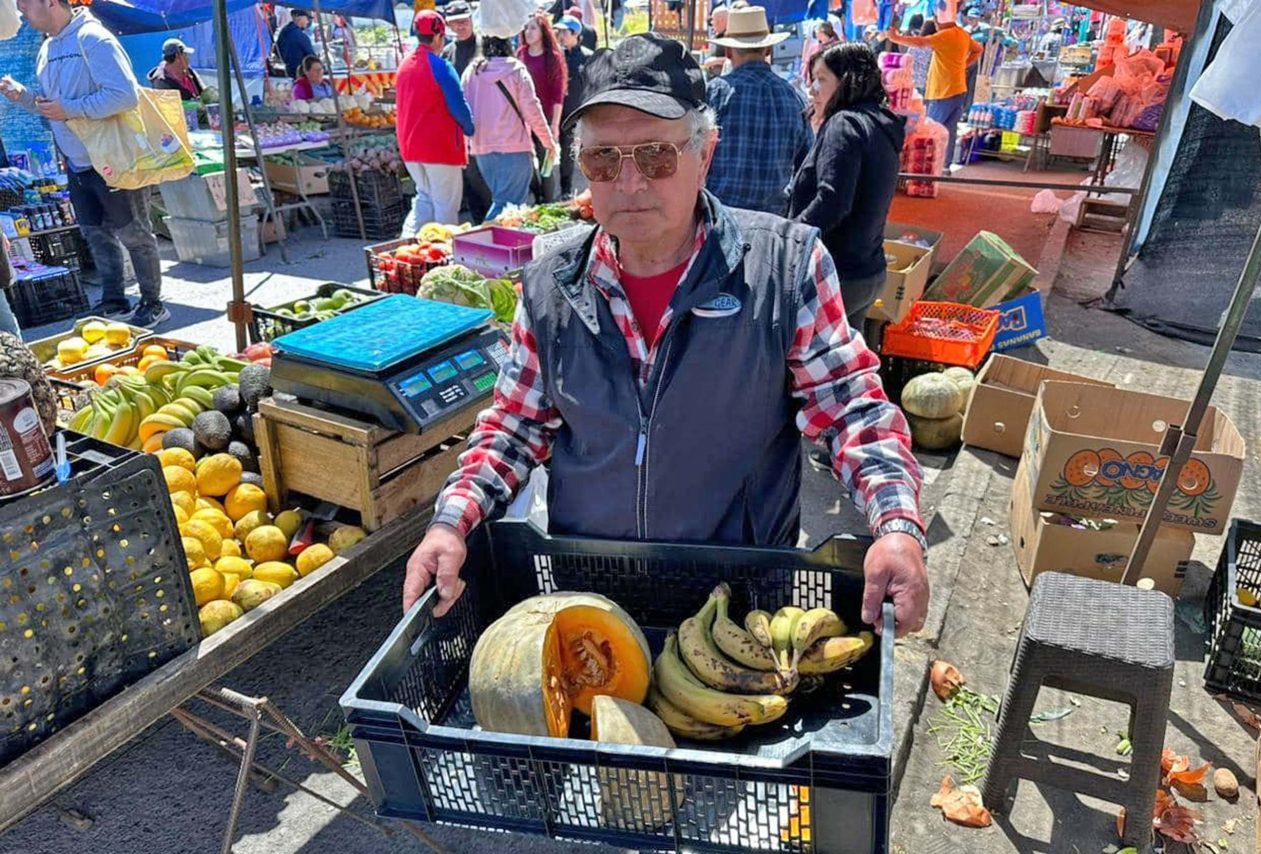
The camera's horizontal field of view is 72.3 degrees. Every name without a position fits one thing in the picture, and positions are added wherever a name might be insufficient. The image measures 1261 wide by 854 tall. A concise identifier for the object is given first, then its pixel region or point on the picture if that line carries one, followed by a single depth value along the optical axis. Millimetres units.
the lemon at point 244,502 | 3254
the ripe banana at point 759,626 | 1658
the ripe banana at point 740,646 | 1629
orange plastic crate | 5645
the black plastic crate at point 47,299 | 7539
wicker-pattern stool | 2648
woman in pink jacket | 8031
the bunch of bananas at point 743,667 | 1561
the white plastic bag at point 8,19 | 4648
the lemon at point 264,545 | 3127
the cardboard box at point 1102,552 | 3812
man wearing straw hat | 5184
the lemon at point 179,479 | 3205
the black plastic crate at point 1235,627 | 3201
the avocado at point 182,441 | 3402
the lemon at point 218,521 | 3119
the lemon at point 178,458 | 3289
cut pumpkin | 1495
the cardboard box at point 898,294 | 5816
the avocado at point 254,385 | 3412
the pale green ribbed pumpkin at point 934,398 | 5328
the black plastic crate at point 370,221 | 10297
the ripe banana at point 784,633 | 1614
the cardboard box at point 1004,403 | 4980
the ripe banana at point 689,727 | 1577
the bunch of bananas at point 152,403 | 3512
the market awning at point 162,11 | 11711
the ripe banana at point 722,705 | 1550
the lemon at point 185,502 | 3139
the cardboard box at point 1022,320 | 6176
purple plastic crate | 5668
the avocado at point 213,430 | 3404
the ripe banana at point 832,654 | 1587
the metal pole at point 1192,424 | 2822
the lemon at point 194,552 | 2941
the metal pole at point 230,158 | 3787
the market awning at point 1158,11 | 7426
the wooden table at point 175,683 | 1989
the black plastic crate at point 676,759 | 1273
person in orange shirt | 11305
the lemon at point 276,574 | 2982
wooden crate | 2986
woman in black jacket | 4379
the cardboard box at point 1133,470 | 3654
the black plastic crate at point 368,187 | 10094
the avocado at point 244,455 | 3418
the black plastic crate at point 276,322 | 4336
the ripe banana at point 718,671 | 1586
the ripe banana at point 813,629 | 1604
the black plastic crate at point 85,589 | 1932
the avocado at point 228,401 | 3512
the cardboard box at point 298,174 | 10758
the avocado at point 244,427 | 3484
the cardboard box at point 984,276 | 6395
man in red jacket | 7730
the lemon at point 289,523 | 3254
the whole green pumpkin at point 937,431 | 5422
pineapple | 2078
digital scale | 2932
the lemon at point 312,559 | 3023
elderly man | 1851
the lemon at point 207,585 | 2799
